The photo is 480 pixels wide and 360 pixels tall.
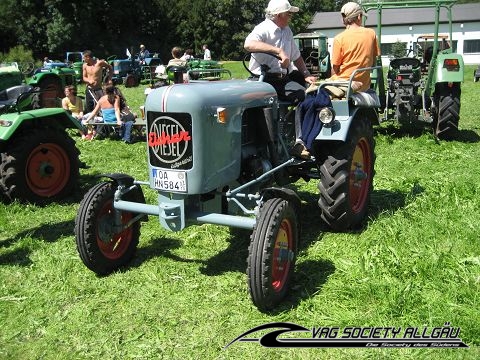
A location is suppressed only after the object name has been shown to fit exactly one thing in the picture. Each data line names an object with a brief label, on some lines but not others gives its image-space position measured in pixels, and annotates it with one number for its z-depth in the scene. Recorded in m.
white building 45.12
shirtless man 10.90
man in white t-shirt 4.29
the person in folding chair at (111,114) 9.41
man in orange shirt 4.75
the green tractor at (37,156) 5.57
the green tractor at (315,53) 20.77
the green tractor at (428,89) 7.93
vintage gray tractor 3.33
